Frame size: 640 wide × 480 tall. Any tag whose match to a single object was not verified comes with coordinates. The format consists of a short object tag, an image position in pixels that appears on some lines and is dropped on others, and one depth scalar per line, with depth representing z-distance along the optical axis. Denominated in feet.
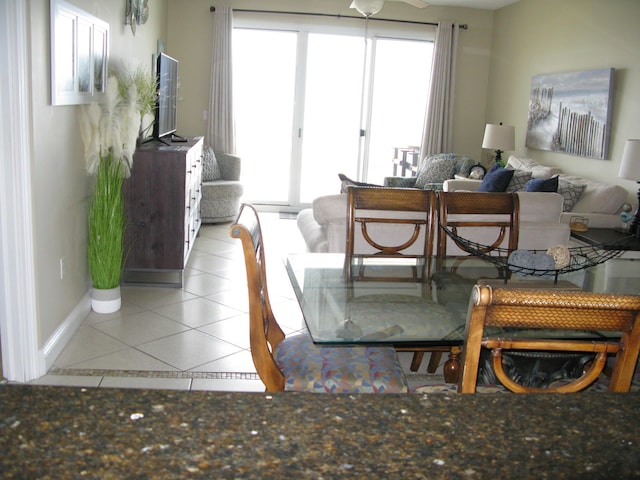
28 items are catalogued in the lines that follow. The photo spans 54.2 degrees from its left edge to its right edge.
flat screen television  16.16
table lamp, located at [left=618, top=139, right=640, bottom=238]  14.74
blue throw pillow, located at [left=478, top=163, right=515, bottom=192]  18.37
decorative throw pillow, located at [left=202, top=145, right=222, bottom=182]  22.89
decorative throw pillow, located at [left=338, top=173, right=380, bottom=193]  14.76
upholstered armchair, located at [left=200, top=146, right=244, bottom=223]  22.12
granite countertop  2.37
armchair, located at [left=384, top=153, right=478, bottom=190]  23.95
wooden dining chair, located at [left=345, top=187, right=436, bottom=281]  10.27
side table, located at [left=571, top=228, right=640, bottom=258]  13.64
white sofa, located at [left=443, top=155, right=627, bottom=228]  16.11
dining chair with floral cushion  6.77
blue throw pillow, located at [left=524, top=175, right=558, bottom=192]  16.40
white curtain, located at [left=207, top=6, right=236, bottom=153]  24.98
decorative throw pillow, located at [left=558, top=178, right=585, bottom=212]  17.24
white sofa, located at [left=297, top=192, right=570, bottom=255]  12.03
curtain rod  25.16
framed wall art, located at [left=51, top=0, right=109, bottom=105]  10.21
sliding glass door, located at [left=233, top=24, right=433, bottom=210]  26.03
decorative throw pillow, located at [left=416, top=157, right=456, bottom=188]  24.28
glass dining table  6.66
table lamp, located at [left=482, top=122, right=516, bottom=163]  22.02
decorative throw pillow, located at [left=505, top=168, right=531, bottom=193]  18.57
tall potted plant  11.76
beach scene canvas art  18.31
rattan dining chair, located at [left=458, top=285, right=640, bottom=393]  4.11
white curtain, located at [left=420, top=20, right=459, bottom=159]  26.35
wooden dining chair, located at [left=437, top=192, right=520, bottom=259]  10.69
